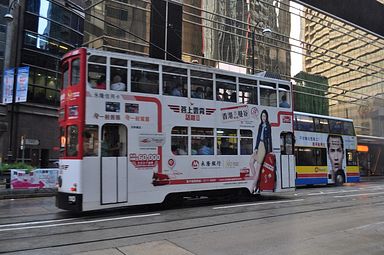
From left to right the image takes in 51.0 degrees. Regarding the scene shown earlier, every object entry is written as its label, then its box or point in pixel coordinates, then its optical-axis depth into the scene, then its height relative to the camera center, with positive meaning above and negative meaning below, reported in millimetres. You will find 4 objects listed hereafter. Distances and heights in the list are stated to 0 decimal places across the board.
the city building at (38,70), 33188 +8133
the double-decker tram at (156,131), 11133 +974
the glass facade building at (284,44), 28375 +10195
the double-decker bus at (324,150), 23297 +768
